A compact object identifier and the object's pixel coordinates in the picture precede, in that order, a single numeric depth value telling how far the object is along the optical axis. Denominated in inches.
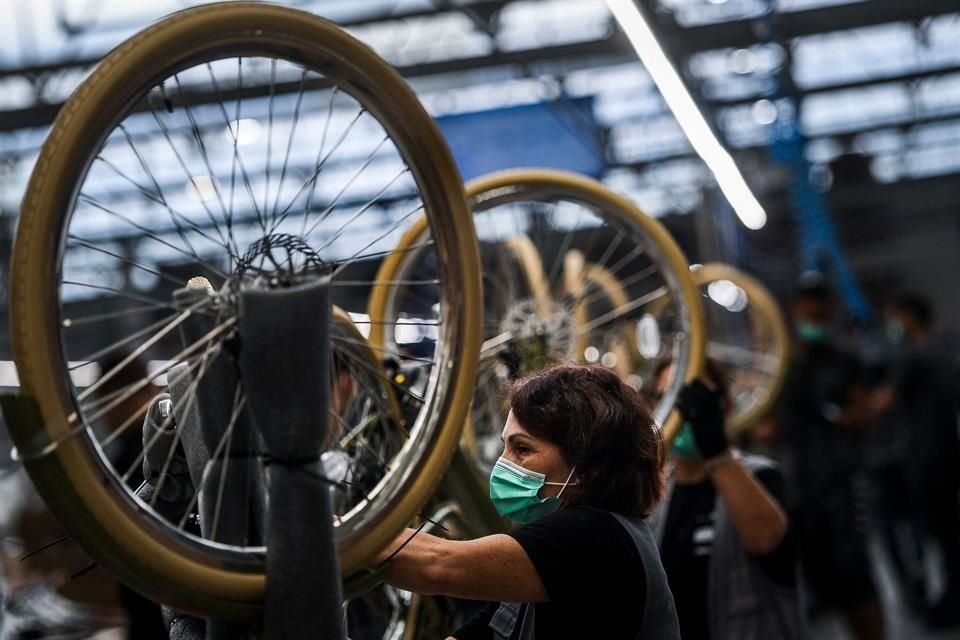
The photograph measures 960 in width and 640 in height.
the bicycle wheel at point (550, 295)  139.6
